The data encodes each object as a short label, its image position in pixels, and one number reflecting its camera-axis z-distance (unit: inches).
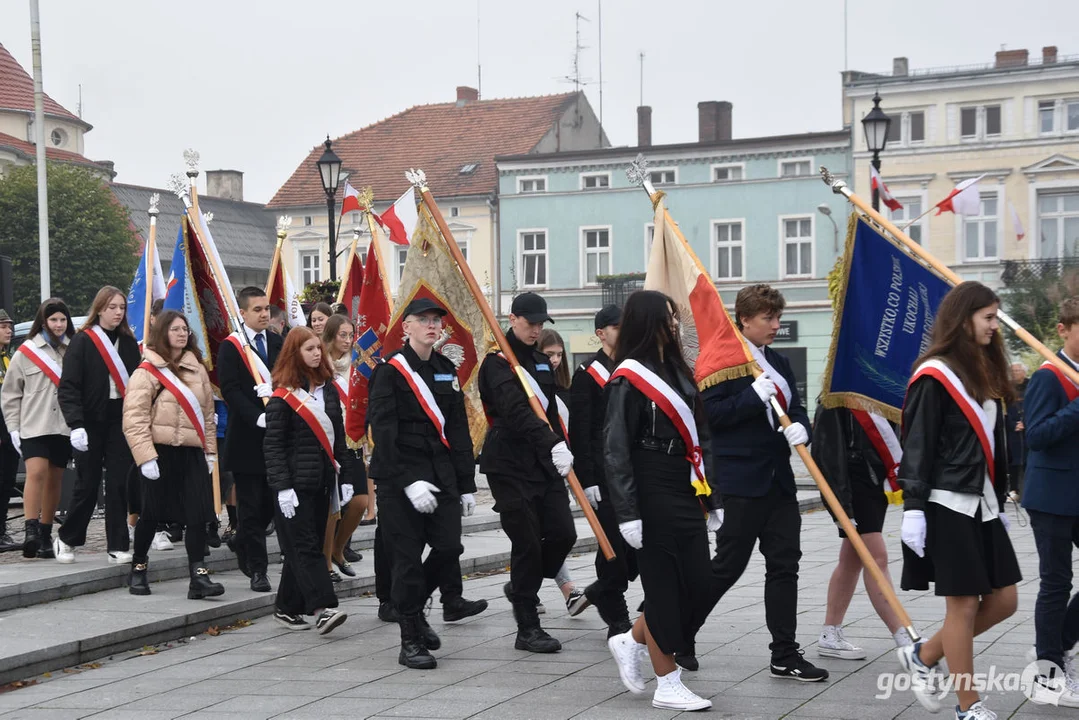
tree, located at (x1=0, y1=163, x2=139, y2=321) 1808.6
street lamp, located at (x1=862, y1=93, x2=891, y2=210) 853.2
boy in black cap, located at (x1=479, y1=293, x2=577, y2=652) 319.3
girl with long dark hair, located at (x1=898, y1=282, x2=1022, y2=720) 235.0
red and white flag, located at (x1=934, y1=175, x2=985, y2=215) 681.0
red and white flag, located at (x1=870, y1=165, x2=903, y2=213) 602.5
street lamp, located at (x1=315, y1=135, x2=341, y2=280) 827.4
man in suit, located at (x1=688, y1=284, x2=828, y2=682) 277.6
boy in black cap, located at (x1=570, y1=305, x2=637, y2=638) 340.8
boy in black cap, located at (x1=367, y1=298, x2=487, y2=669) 310.3
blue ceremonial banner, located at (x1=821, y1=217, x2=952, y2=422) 292.2
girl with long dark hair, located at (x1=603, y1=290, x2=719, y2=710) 260.1
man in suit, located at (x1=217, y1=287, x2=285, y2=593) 388.5
